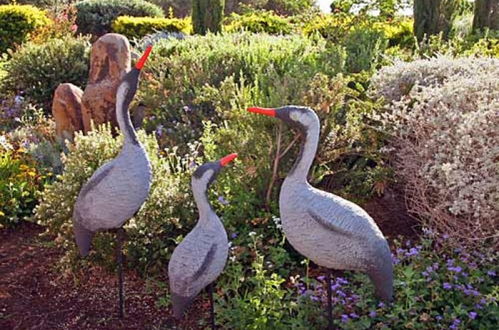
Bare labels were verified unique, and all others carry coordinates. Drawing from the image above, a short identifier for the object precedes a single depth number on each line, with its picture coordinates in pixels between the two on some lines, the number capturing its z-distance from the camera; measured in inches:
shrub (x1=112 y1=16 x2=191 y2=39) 589.6
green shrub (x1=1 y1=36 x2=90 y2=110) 333.1
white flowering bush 139.6
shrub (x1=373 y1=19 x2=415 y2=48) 401.7
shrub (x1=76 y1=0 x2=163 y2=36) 703.3
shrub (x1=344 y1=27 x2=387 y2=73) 255.0
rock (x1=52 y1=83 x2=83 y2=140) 242.7
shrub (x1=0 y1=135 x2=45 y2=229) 194.5
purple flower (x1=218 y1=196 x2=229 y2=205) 149.9
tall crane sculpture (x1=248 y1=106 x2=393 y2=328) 106.3
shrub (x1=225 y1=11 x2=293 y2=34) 508.3
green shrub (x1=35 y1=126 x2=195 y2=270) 150.3
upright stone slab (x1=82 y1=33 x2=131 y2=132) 234.4
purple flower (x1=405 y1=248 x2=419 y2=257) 131.8
